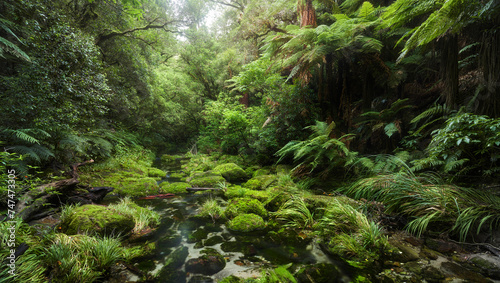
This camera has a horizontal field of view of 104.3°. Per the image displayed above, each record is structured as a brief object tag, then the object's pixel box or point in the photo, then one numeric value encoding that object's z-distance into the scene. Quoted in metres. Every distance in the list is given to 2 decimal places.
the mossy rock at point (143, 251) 2.84
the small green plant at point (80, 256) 2.13
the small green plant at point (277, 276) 2.23
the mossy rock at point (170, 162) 11.88
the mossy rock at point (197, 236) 3.53
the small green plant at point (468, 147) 2.72
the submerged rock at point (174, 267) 2.50
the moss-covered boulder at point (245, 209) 4.36
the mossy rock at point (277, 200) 4.62
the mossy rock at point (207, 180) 6.79
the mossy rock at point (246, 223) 3.81
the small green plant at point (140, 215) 3.67
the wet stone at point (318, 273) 2.37
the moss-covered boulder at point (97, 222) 3.03
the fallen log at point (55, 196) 3.25
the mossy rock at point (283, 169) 6.74
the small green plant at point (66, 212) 3.26
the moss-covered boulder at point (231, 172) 7.89
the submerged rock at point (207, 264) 2.65
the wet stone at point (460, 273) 2.12
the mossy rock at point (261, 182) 6.25
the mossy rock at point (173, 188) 6.30
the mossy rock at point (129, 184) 5.80
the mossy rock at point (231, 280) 2.34
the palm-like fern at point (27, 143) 3.88
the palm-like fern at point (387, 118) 4.29
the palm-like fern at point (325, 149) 4.63
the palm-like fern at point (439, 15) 2.93
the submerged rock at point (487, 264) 2.15
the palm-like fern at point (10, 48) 3.24
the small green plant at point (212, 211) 4.43
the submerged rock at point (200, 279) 2.45
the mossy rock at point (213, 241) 3.40
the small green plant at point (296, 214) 3.81
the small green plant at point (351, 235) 2.73
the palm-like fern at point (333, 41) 4.75
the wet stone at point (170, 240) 3.33
